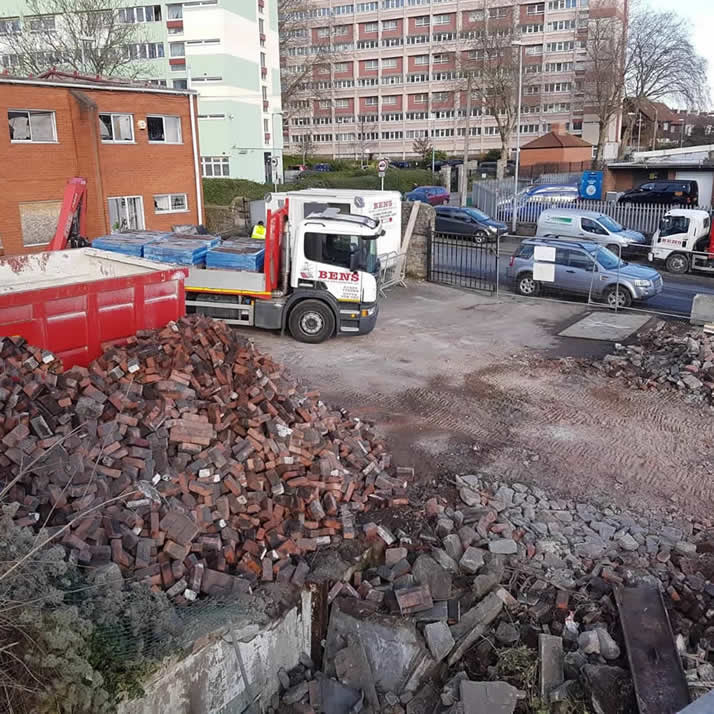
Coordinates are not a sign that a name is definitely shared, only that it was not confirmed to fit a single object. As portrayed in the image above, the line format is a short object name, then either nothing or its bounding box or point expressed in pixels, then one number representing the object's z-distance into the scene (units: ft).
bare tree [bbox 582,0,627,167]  221.46
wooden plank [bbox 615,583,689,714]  17.83
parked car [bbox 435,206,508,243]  98.53
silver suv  61.52
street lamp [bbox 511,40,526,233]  108.88
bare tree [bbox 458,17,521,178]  219.41
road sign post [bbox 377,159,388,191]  83.46
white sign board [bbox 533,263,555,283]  64.85
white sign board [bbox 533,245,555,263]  64.80
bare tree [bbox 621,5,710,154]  223.92
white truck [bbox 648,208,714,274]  80.02
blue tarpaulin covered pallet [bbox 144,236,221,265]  48.29
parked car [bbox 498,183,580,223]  116.37
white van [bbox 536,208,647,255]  83.30
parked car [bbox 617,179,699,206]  111.24
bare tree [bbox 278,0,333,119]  240.90
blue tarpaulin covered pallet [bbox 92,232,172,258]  49.60
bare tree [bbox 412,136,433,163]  252.21
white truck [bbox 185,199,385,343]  47.98
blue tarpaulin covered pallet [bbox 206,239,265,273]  48.75
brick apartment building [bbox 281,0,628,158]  259.60
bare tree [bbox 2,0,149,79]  121.19
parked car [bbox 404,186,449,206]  141.23
